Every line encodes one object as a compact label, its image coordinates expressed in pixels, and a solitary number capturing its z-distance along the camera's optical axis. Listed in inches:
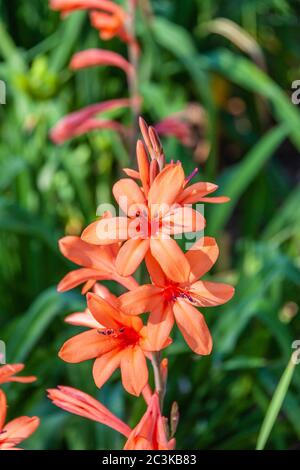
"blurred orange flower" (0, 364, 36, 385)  28.6
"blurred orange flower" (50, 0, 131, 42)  43.9
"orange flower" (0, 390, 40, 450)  28.6
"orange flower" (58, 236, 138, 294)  29.1
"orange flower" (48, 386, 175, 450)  27.1
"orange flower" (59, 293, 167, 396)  27.8
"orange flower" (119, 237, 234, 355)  27.3
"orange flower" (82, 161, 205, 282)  26.9
